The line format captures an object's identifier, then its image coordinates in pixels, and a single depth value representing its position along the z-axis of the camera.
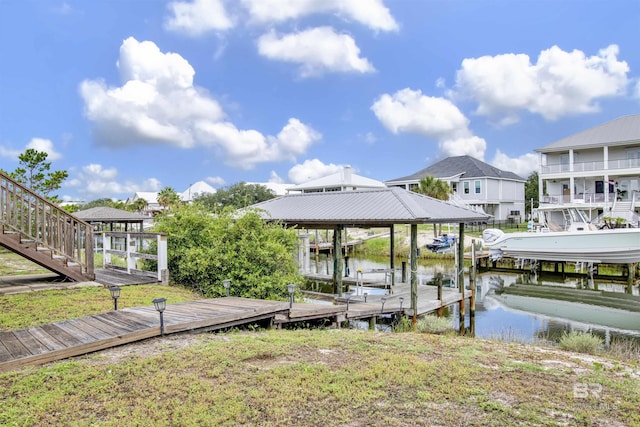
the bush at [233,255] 11.30
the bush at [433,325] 10.97
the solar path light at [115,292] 7.13
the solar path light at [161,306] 6.07
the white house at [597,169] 28.80
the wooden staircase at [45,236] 9.77
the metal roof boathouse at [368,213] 11.78
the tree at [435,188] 34.19
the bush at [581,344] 8.55
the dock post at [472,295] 13.95
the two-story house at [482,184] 39.81
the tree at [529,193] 46.50
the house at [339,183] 44.25
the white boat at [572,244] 20.33
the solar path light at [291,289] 8.13
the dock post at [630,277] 19.58
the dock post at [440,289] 13.01
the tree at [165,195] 47.90
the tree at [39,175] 27.09
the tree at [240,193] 52.33
